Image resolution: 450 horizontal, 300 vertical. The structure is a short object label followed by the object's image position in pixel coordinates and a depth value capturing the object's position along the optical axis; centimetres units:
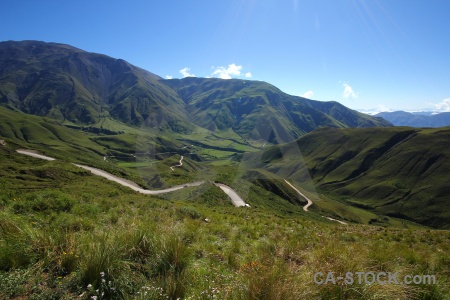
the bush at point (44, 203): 1116
